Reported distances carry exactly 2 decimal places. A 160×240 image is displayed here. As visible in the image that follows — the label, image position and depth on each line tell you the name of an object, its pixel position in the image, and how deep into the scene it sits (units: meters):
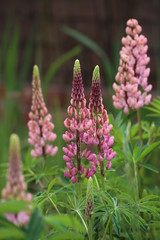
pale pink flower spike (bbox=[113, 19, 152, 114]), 1.92
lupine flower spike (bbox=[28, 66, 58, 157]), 1.91
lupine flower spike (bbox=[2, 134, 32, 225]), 1.38
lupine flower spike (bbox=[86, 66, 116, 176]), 1.70
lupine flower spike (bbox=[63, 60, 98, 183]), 1.70
